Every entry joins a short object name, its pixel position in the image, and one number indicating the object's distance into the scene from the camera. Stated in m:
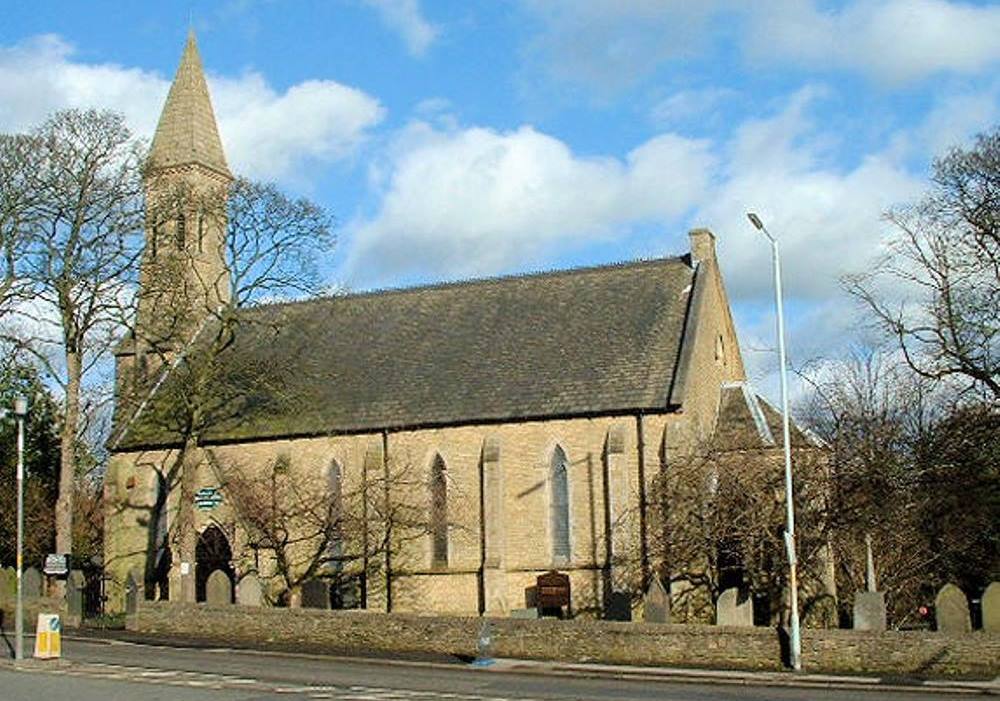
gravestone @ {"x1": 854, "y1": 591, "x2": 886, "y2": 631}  26.97
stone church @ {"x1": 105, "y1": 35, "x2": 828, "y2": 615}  39.06
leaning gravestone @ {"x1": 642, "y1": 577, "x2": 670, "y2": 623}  28.70
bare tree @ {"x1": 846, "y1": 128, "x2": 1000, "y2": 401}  33.31
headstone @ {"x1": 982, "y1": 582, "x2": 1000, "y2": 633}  25.78
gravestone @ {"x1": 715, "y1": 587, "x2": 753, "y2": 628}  29.20
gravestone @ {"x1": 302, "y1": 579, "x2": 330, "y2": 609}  35.28
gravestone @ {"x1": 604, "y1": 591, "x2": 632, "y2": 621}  32.56
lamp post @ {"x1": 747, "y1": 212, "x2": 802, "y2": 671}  25.97
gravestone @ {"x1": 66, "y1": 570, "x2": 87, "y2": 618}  36.56
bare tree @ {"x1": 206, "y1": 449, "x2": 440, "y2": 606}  40.91
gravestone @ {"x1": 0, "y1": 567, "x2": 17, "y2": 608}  38.22
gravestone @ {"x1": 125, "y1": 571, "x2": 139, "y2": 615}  35.00
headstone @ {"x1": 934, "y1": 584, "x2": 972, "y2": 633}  25.98
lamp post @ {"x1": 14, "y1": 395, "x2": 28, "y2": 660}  26.34
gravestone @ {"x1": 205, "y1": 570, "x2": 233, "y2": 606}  34.78
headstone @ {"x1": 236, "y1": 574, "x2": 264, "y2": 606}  34.66
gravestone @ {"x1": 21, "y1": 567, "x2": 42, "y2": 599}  38.00
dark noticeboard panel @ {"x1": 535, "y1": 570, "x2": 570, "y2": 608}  38.28
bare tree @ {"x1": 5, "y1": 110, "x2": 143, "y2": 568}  37.47
